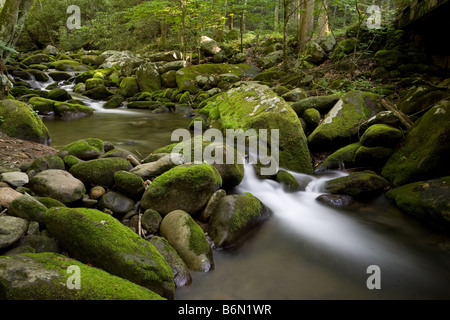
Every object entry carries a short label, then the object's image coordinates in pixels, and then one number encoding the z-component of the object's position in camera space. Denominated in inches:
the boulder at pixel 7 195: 114.9
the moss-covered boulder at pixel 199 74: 580.1
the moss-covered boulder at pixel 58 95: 478.0
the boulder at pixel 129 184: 154.6
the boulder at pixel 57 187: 135.3
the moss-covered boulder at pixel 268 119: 237.6
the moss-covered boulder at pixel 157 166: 174.2
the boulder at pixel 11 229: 92.4
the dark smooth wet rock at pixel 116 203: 145.8
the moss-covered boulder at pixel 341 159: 229.8
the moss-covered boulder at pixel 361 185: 191.3
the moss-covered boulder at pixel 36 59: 749.8
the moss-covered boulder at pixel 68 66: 745.6
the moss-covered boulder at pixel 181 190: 146.9
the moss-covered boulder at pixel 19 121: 228.3
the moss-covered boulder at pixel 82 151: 189.3
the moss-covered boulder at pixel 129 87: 594.5
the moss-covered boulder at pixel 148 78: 596.4
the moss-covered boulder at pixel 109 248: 97.9
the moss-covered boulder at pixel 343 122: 250.1
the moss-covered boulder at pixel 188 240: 121.7
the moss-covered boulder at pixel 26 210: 108.9
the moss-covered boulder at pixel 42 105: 406.9
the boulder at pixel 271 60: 626.5
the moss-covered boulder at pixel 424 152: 177.8
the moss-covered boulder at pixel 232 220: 139.8
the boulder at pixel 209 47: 737.0
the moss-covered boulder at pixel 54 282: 71.1
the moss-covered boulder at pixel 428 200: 151.1
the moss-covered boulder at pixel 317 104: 297.0
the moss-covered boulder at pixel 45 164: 155.8
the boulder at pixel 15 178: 136.4
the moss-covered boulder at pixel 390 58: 373.4
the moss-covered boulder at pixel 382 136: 212.5
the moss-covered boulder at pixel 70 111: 415.2
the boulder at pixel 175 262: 111.6
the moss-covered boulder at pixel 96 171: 159.2
